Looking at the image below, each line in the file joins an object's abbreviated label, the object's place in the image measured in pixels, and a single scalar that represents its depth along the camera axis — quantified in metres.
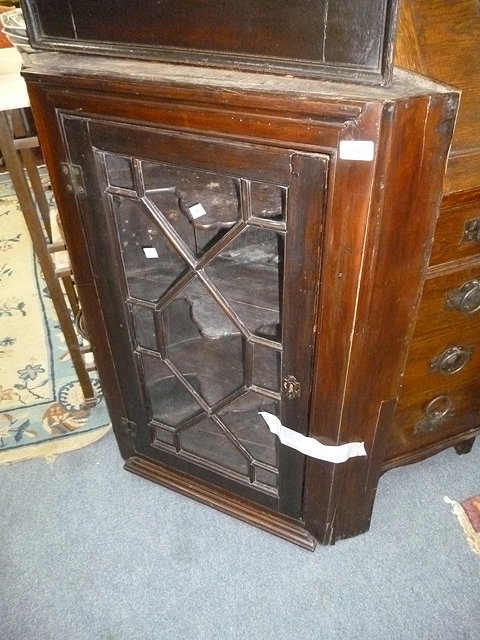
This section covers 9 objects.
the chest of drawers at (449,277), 0.78
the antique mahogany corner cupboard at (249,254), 0.66
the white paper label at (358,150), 0.62
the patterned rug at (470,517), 1.18
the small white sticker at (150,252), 0.97
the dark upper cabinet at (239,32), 0.60
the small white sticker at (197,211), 0.88
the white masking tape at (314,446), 0.93
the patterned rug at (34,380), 1.43
